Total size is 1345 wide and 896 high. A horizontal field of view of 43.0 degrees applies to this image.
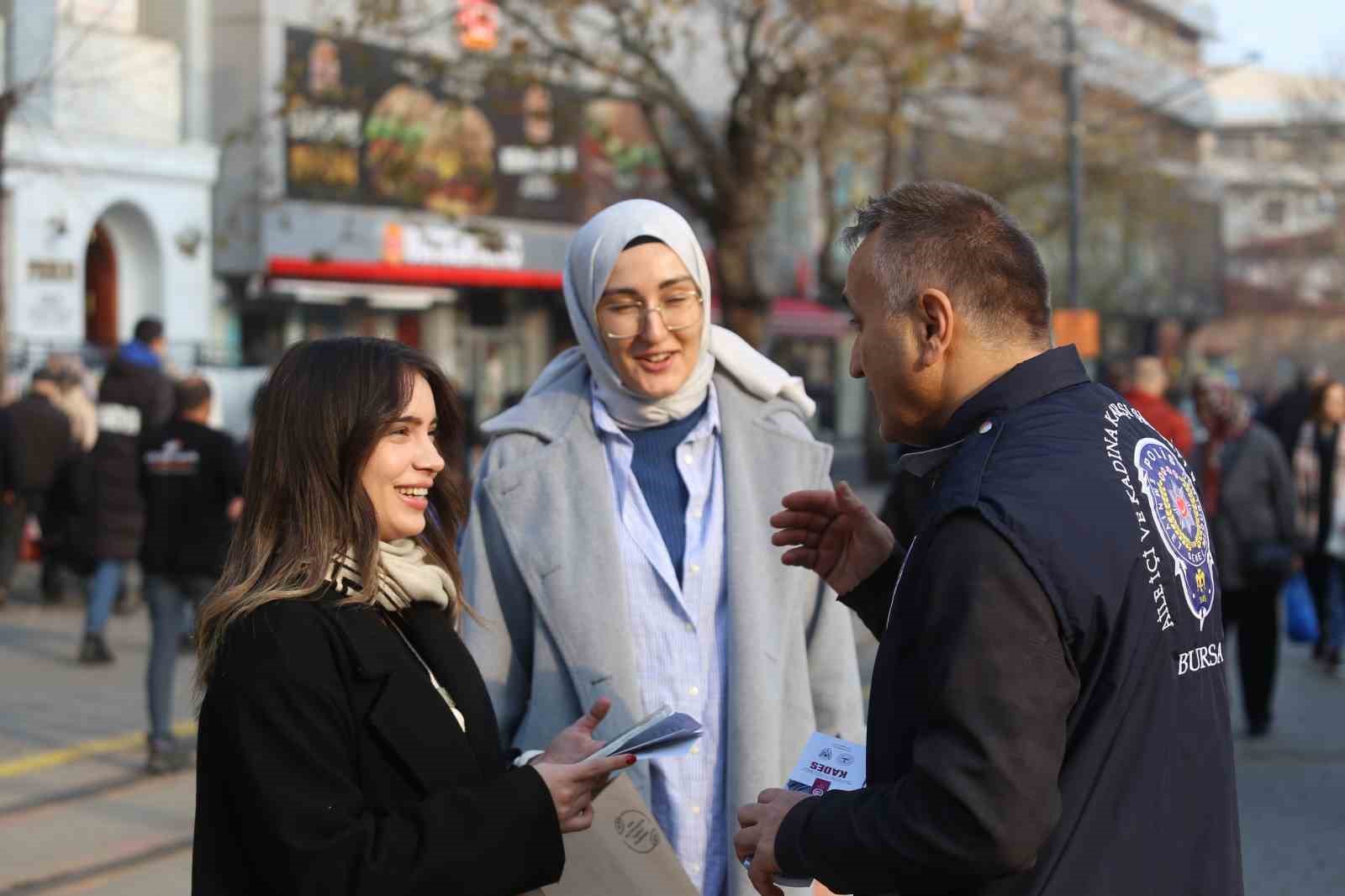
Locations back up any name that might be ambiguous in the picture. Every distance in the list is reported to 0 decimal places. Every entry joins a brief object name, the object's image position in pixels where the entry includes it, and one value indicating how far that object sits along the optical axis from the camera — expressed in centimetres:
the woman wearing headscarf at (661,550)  328
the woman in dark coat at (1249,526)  921
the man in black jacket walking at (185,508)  871
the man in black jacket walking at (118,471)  1119
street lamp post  2212
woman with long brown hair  226
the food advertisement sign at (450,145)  1725
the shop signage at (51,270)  2144
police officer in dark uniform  200
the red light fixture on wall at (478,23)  1623
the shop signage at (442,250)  2769
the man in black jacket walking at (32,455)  1347
